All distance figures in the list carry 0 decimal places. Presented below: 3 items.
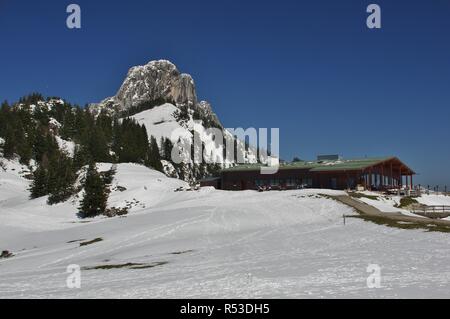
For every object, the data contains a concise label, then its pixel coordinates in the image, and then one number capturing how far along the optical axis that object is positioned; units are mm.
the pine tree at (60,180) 68062
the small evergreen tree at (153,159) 128275
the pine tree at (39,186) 73062
